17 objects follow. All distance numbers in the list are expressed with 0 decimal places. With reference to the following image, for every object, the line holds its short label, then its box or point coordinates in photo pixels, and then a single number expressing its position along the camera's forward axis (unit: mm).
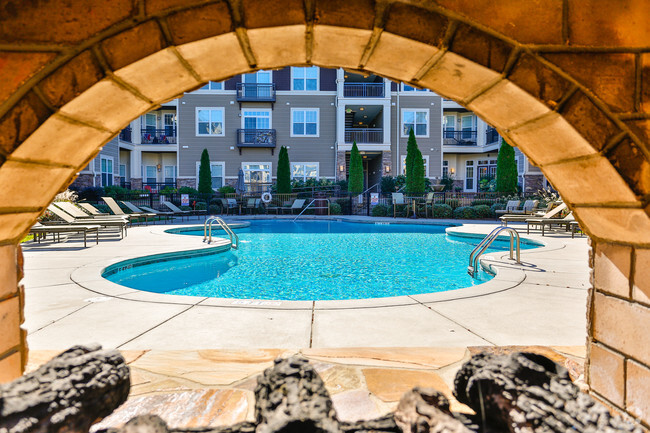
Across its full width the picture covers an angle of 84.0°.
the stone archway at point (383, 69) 1184
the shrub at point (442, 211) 18812
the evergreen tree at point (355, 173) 22125
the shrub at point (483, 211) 18152
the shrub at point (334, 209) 21172
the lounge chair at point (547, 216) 10406
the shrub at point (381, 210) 19625
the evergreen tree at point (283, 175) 22953
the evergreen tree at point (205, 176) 23234
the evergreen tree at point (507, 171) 20547
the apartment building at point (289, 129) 24953
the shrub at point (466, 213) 18297
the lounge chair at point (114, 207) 12680
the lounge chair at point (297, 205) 20903
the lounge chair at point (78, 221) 8891
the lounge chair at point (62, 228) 7578
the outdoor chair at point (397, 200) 19000
